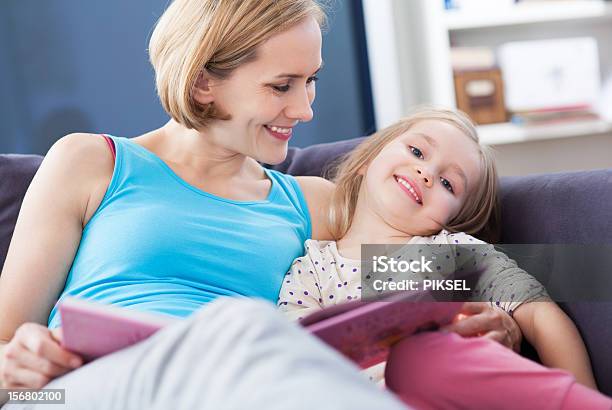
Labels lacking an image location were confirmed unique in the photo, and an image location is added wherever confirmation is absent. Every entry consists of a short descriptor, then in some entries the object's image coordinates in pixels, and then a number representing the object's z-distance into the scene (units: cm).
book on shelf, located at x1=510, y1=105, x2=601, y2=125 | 290
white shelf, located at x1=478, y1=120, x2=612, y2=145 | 286
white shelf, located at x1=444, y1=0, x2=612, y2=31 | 286
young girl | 140
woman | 131
